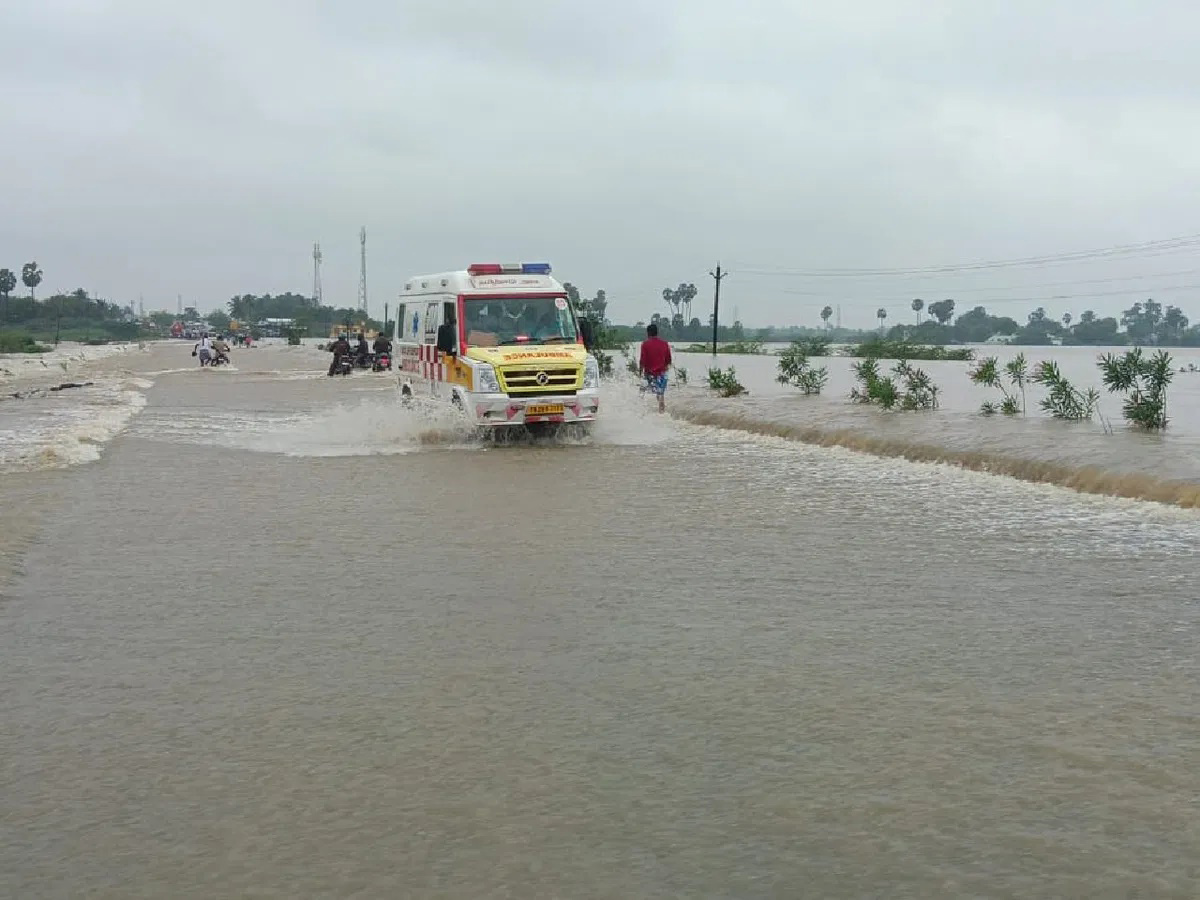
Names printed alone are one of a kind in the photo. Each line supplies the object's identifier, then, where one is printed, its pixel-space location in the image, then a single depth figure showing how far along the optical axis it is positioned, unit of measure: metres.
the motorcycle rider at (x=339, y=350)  43.09
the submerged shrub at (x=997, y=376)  23.48
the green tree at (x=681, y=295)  170.00
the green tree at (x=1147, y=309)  118.25
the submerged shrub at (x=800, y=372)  31.39
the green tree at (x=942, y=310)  138.12
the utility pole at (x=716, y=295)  75.44
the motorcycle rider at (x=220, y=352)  52.81
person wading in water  22.89
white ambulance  16.66
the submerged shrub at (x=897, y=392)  24.38
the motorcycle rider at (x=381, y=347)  42.34
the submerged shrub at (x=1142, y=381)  19.20
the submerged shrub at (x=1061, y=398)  21.59
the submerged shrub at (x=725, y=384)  30.77
